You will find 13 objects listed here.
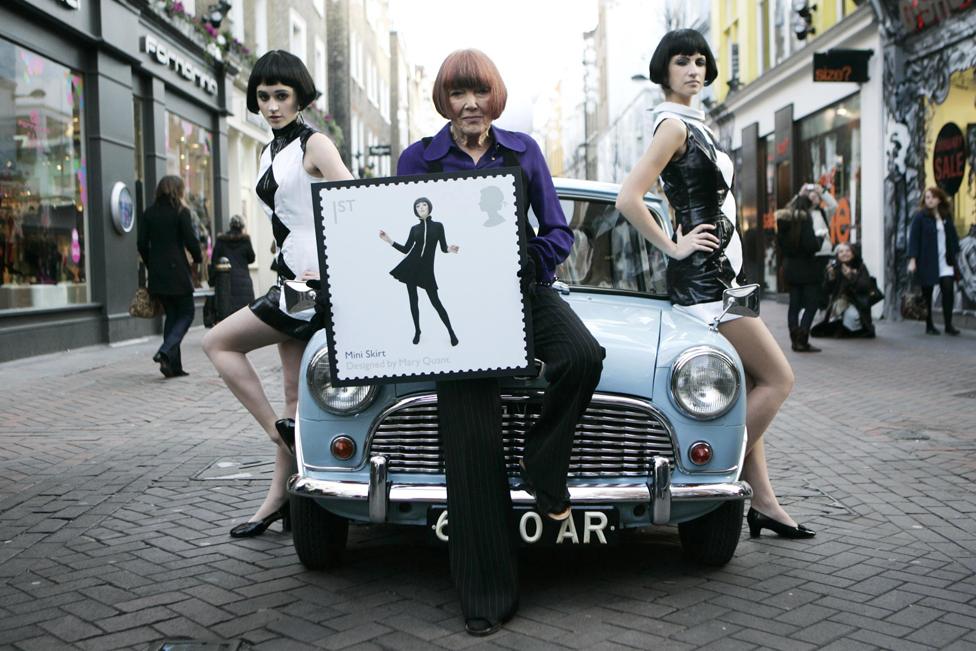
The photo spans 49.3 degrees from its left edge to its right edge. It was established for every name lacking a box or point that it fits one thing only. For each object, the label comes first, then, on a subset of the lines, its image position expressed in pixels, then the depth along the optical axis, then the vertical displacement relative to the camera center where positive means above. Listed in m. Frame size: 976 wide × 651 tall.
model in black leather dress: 3.92 +0.22
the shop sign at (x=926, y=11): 14.29 +3.52
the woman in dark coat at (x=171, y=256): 9.95 +0.23
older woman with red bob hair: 3.22 -0.45
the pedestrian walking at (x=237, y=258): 13.46 +0.27
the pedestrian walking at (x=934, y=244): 13.15 +0.23
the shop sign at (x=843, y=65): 17.11 +3.21
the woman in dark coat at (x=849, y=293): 13.35 -0.36
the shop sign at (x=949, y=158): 14.47 +1.45
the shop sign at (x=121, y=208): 13.53 +0.95
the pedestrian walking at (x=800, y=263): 11.44 +0.03
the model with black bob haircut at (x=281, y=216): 4.12 +0.24
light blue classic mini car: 3.41 -0.56
